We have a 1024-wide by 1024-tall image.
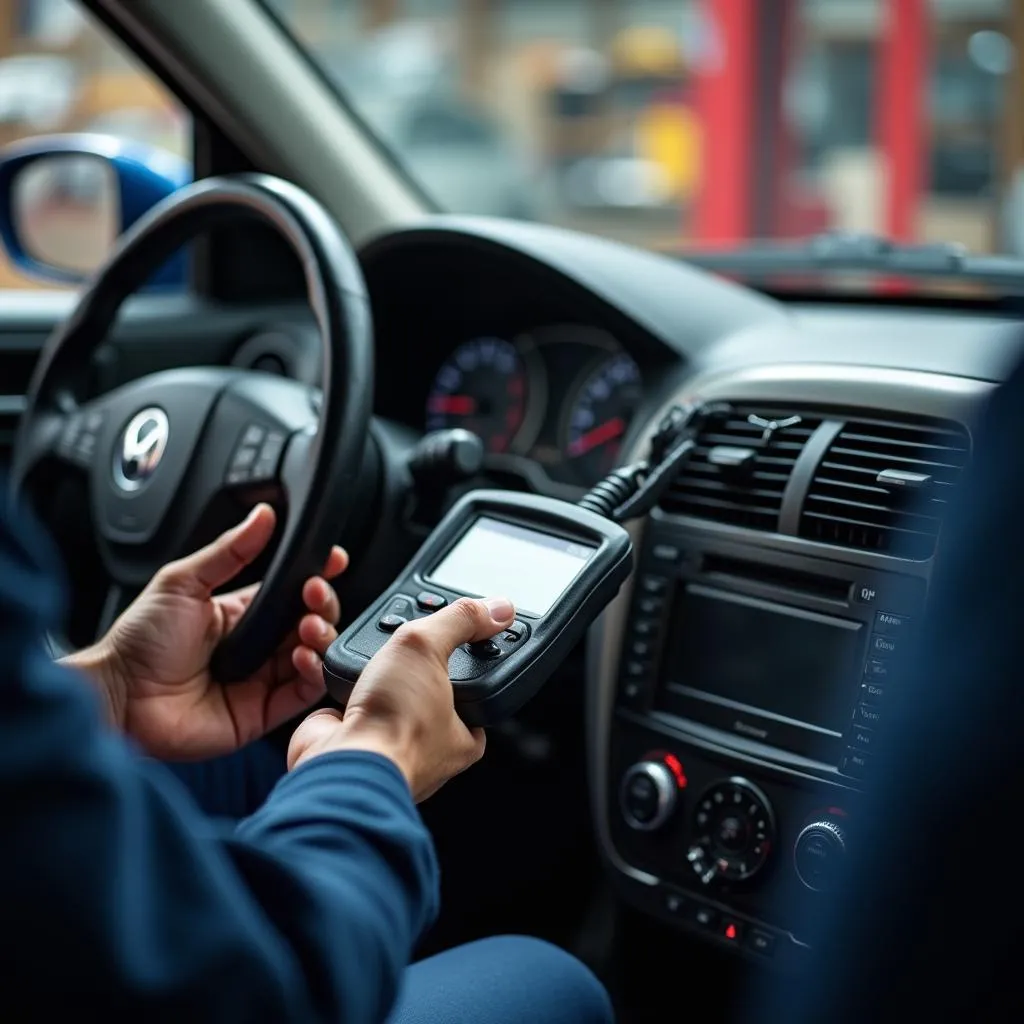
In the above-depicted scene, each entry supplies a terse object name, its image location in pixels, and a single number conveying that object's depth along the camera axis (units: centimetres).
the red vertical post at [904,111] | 357
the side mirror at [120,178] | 197
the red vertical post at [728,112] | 360
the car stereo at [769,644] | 113
